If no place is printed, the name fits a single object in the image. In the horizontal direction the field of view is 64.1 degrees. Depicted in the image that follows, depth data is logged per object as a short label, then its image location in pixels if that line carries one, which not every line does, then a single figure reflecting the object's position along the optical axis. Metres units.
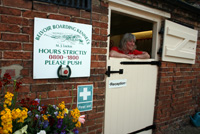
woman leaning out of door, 2.82
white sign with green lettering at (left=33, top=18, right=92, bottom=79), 1.86
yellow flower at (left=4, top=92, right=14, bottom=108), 1.34
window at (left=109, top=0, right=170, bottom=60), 2.58
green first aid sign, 2.22
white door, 2.57
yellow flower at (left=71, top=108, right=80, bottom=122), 1.60
